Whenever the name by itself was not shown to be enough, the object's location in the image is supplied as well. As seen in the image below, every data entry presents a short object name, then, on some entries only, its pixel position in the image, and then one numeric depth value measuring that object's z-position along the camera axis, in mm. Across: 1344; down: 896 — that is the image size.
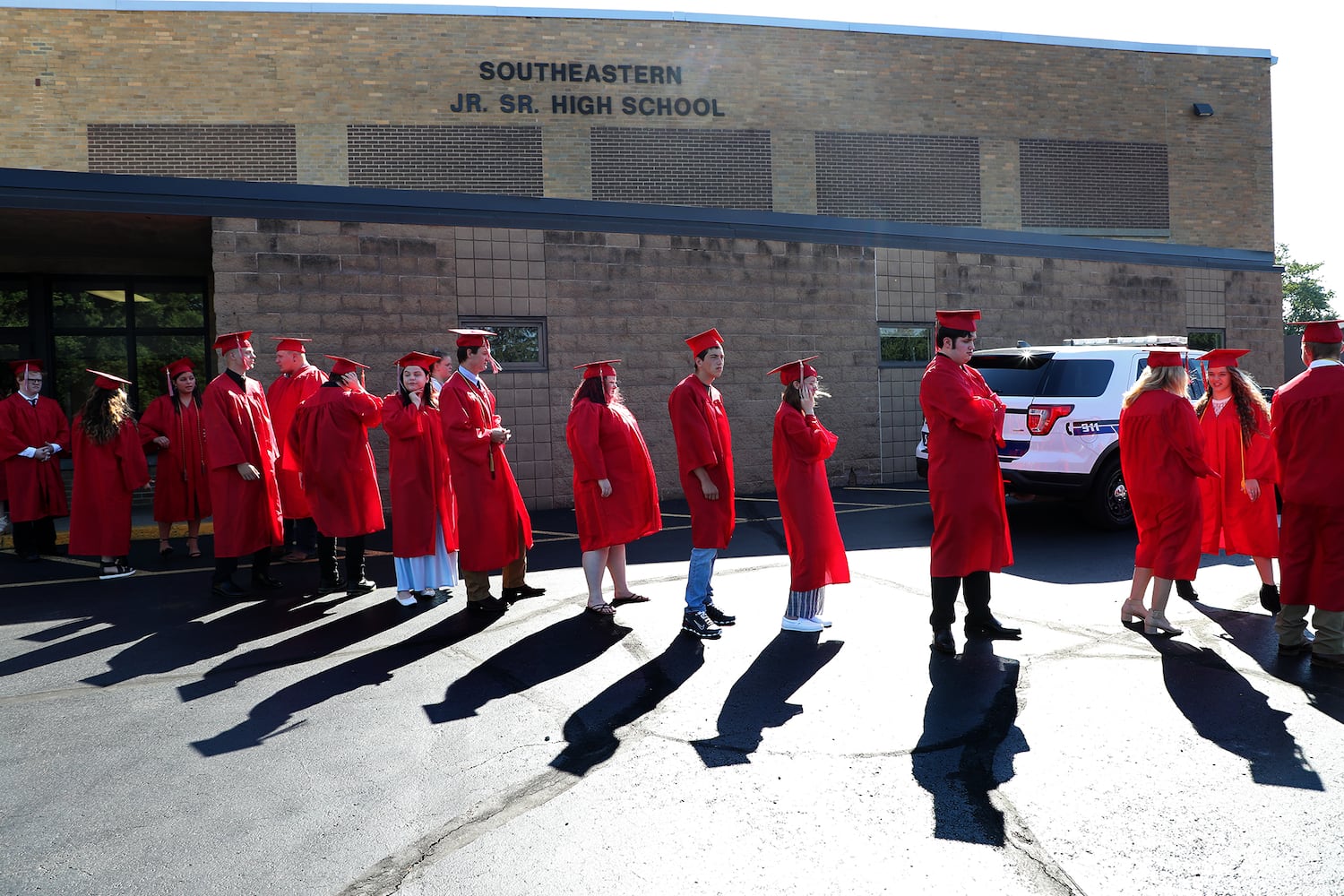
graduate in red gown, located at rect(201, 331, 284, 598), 7711
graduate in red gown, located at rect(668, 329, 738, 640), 6418
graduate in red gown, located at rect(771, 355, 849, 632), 6281
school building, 12070
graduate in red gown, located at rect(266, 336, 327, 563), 8930
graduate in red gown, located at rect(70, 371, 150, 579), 8703
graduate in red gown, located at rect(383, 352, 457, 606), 7508
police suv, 9578
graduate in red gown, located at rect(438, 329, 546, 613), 7156
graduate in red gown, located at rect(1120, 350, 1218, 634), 6016
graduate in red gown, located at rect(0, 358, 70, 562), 9695
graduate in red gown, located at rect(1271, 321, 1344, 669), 5438
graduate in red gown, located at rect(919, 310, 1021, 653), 5871
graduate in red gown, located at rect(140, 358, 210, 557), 9773
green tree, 56906
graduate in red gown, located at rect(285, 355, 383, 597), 7836
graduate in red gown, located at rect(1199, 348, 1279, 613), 6512
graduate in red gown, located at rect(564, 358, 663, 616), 6844
